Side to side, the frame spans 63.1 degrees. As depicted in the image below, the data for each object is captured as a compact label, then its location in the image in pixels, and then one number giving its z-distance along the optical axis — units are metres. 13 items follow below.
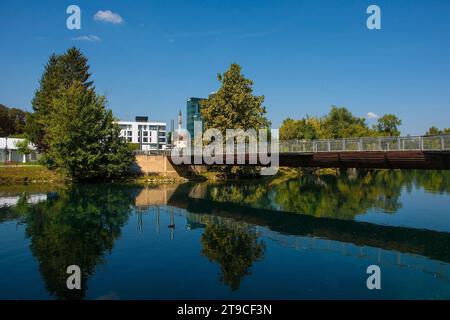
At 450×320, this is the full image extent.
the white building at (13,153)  86.81
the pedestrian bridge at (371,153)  29.81
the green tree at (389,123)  138.38
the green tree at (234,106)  72.50
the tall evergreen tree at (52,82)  77.81
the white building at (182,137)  108.89
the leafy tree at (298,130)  102.00
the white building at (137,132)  194.00
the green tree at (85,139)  61.22
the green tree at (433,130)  146.62
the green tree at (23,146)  81.69
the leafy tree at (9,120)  114.58
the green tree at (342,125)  113.50
